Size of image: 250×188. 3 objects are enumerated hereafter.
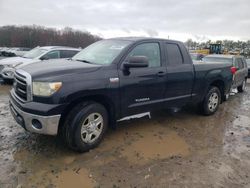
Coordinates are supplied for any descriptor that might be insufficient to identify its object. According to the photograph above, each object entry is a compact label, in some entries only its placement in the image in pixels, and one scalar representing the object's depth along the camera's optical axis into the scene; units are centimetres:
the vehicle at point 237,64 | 743
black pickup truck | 268
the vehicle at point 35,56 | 696
